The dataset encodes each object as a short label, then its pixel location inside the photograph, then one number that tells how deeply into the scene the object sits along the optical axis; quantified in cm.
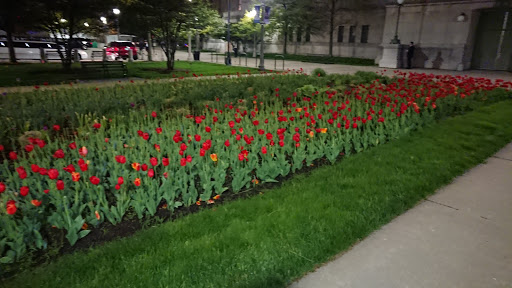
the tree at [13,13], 1526
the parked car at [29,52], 2620
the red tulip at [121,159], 336
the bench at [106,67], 1538
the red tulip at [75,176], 315
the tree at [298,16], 3653
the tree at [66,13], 1500
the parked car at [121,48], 3117
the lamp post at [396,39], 2609
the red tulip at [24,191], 275
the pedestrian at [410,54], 2572
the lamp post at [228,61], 2588
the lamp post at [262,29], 1933
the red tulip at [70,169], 329
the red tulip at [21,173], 296
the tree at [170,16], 1764
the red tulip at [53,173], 287
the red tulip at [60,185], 289
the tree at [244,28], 4402
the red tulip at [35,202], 285
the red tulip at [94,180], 300
